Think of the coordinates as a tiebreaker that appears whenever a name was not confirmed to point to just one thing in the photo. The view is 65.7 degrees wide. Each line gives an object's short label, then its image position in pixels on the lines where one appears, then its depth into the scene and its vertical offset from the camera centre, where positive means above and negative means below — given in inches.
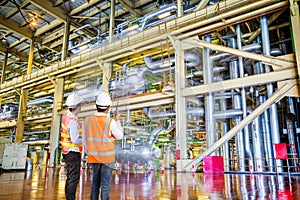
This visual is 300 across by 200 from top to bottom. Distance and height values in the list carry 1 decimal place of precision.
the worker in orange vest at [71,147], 99.1 +0.2
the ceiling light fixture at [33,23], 702.3 +372.9
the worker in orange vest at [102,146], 81.2 +0.7
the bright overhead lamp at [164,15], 499.1 +285.0
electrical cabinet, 421.4 -14.5
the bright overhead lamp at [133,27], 519.5 +267.2
